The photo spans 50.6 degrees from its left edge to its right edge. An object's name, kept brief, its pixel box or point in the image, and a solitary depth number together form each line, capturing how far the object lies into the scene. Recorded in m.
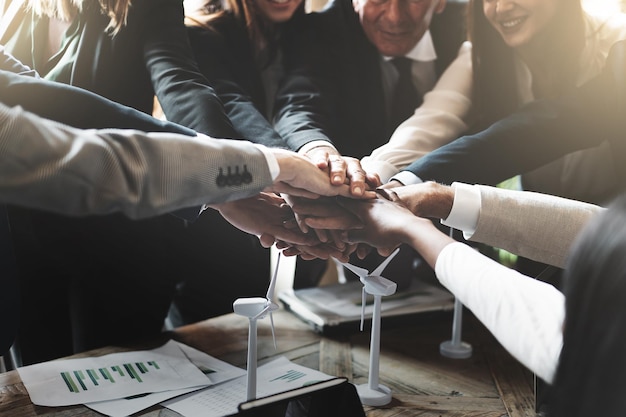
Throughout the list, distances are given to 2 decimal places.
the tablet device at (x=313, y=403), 0.82
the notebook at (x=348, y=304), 1.45
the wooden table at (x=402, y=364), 1.15
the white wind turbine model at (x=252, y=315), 1.07
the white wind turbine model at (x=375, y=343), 1.17
